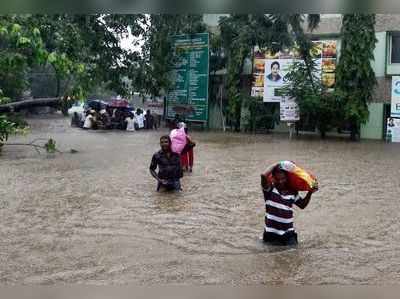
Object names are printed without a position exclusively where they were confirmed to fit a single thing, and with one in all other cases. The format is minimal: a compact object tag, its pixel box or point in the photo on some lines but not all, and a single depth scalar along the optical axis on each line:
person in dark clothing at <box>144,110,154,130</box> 32.09
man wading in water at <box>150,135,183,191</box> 11.07
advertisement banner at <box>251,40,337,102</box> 27.12
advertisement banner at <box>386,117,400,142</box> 24.94
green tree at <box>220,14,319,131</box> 26.64
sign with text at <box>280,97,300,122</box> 26.22
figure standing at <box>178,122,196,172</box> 13.21
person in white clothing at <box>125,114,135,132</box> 30.75
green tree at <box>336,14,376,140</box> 24.81
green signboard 30.18
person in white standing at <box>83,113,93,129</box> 31.33
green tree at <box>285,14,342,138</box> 25.23
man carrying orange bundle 7.21
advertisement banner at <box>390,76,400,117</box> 25.15
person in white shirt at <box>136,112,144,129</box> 31.61
